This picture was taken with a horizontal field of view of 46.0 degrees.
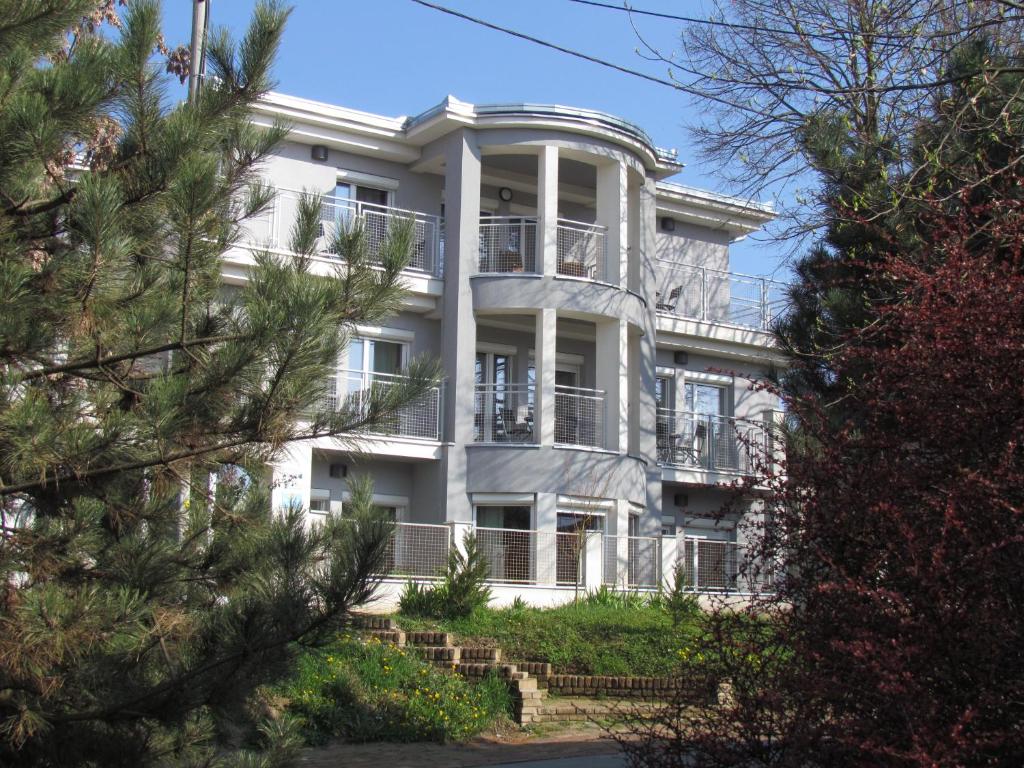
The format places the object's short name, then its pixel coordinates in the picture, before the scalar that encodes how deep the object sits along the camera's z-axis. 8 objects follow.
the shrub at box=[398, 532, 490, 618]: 19.31
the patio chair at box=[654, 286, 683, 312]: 27.67
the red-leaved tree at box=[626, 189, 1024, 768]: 5.29
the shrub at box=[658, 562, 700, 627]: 18.12
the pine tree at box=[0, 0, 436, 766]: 6.50
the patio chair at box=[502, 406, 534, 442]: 23.77
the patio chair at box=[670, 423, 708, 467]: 27.24
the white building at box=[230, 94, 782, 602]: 22.88
